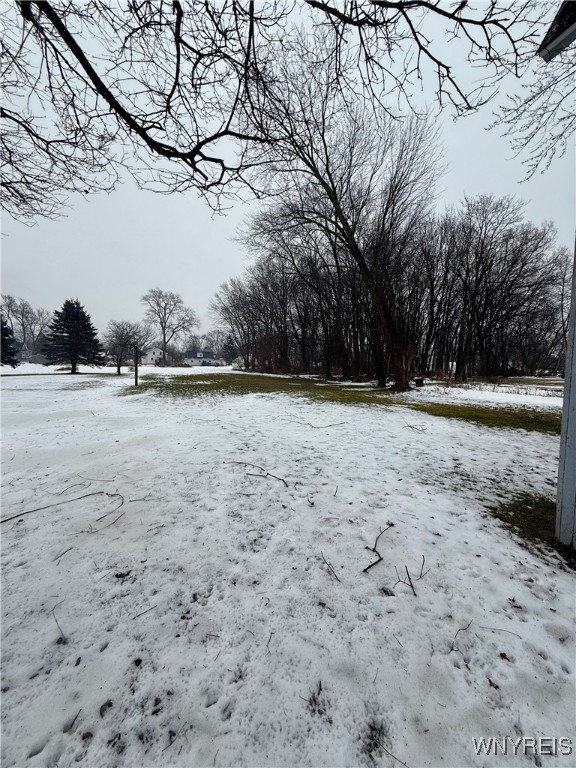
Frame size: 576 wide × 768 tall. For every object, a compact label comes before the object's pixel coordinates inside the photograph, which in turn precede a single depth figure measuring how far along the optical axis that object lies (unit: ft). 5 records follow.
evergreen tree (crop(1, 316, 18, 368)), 100.01
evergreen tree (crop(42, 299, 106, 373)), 94.27
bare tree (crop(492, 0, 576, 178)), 16.44
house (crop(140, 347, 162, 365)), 249.55
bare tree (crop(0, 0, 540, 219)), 9.53
